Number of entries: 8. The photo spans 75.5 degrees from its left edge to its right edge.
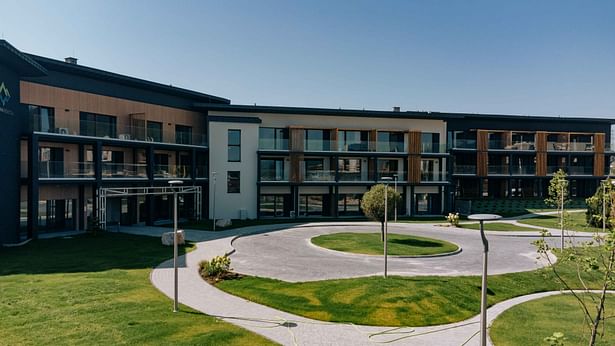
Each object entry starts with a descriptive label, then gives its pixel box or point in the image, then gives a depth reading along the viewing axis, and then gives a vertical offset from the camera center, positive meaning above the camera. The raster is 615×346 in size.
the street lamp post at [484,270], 7.86 -2.06
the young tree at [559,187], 20.42 -0.84
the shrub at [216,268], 16.41 -4.17
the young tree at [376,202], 23.91 -1.96
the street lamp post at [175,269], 12.17 -3.22
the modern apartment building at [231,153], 25.80 +1.47
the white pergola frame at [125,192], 28.05 -1.91
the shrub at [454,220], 34.44 -4.34
